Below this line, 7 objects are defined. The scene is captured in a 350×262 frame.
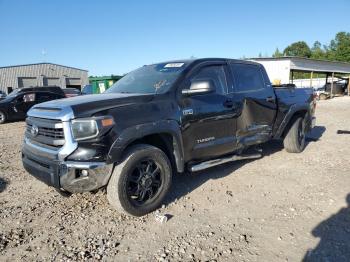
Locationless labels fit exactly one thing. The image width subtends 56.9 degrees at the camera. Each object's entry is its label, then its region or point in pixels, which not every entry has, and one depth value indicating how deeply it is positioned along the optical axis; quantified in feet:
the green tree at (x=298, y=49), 293.39
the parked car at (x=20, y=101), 45.93
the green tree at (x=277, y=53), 286.54
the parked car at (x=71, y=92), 57.93
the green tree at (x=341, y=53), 234.17
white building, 83.76
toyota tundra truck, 11.57
